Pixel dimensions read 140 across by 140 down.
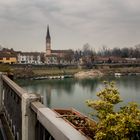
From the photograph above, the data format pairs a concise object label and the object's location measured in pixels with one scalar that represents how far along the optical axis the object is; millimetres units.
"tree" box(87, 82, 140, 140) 4980
